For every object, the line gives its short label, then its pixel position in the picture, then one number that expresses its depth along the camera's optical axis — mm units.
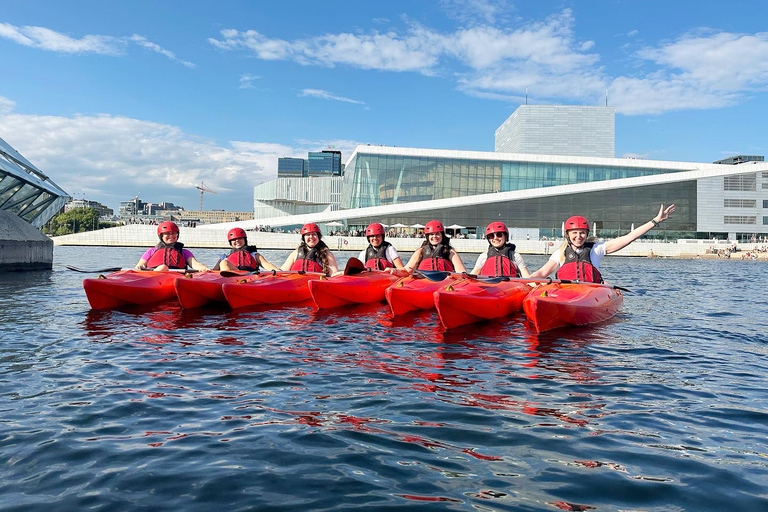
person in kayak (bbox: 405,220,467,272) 13039
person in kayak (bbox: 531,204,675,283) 10836
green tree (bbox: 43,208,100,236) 107000
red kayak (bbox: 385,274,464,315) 11000
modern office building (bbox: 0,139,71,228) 21062
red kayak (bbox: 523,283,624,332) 9227
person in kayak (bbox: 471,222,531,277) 11703
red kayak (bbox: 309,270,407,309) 11836
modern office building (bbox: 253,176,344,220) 97312
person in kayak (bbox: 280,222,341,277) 13336
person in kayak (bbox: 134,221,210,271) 12977
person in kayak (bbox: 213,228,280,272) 13438
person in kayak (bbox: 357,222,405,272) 14195
